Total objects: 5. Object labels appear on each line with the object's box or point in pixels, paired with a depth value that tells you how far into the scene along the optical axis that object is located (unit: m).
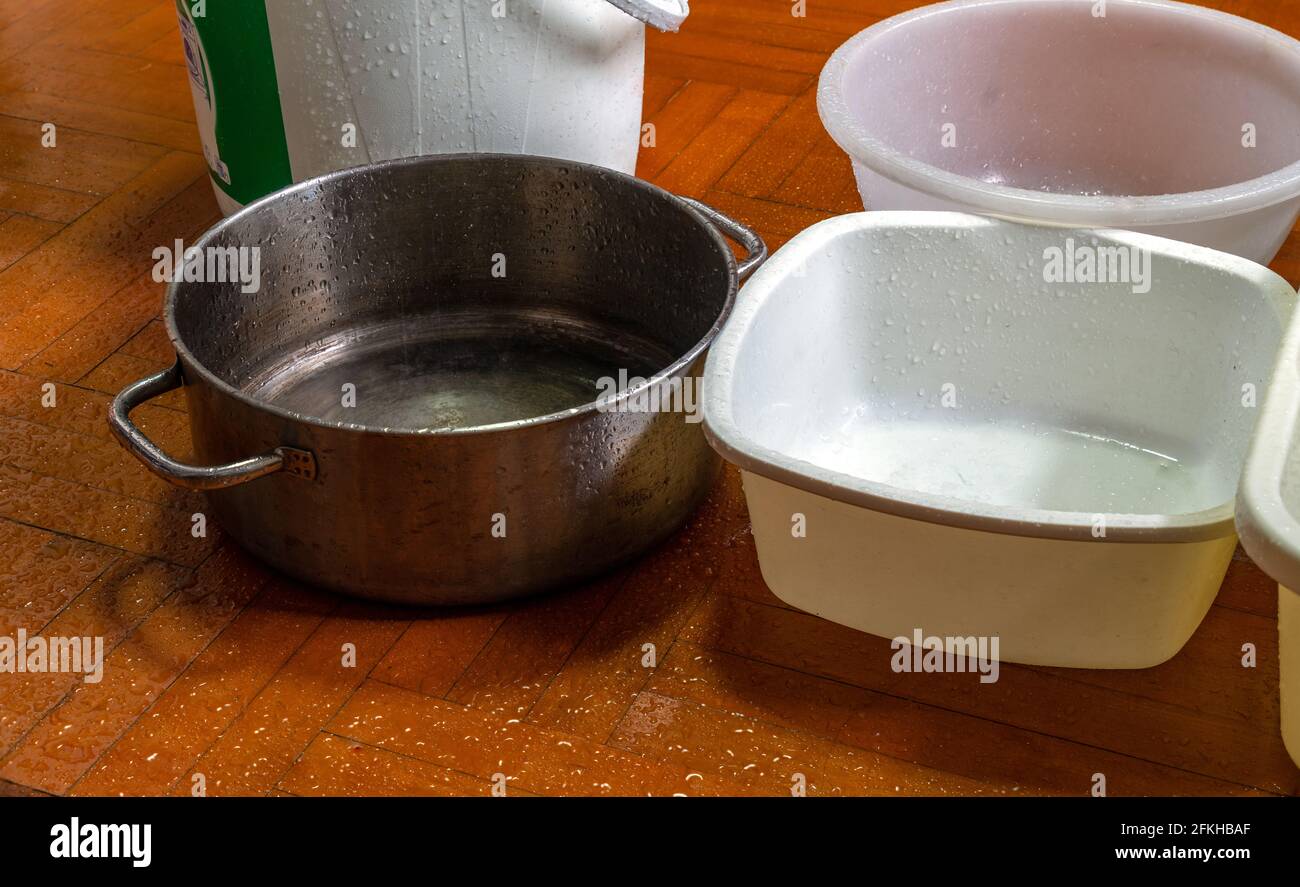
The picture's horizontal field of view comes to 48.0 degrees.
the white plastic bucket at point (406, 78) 1.20
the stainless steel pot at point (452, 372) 0.94
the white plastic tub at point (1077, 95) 1.32
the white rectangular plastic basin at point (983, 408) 0.90
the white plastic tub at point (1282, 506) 0.74
